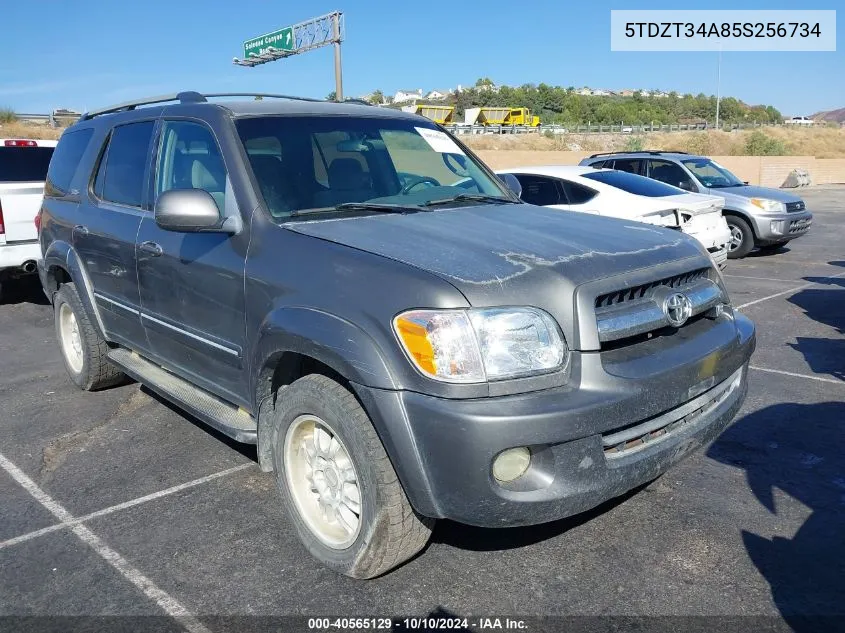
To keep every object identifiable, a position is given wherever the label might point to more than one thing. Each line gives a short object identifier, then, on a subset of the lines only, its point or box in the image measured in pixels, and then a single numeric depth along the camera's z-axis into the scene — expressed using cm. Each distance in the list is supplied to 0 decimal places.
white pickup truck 810
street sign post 2644
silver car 1173
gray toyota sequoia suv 257
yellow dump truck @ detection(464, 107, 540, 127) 7006
